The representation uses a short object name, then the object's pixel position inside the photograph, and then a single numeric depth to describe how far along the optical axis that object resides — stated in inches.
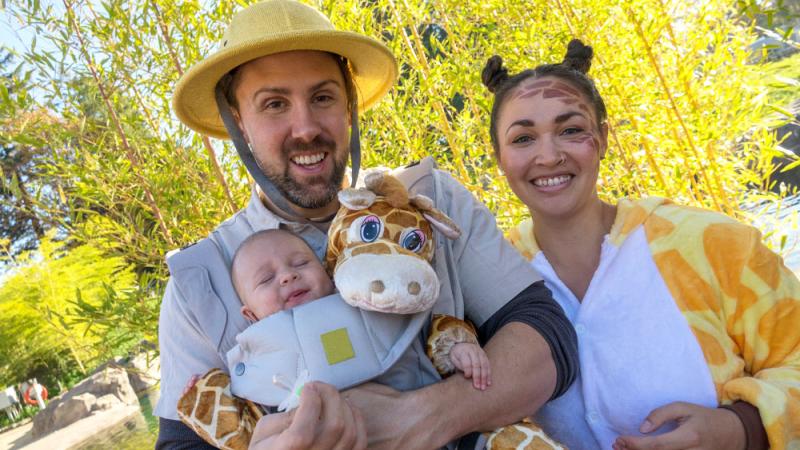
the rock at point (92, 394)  432.0
